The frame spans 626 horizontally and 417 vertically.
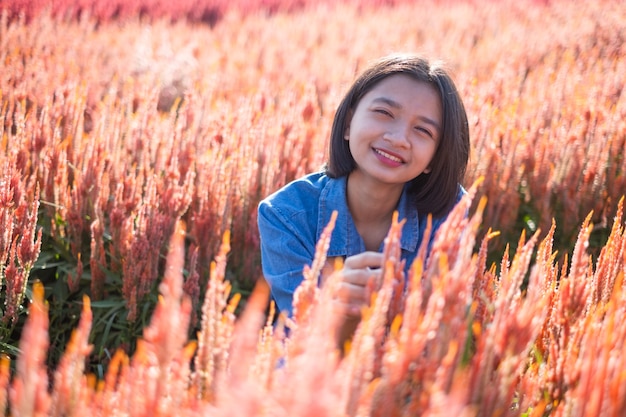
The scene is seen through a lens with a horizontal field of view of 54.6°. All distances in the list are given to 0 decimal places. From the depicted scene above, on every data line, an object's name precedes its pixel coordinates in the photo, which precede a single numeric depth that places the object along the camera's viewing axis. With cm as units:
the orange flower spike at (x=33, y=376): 80
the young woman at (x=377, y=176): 192
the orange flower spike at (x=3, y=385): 86
